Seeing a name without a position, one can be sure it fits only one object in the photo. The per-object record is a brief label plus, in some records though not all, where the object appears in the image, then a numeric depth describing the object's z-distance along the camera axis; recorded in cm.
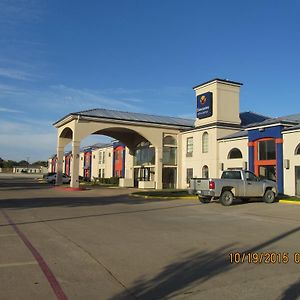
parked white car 5788
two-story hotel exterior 2900
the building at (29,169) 16544
